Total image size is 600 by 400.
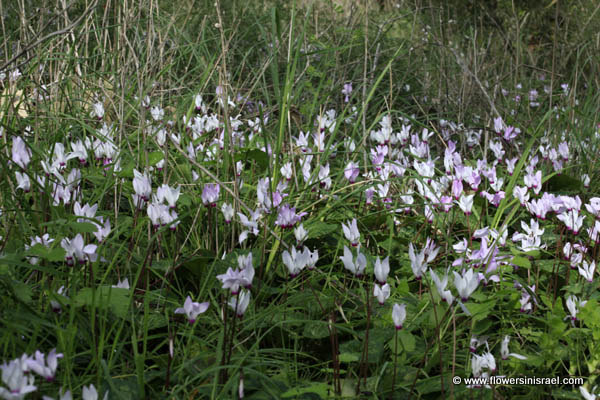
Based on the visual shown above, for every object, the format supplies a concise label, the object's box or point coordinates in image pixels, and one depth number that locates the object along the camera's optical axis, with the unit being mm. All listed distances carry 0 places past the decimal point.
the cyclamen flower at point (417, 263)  1451
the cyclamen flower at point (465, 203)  1641
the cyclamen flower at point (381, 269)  1441
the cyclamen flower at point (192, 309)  1402
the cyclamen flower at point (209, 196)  1561
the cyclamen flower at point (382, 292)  1456
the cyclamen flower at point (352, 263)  1434
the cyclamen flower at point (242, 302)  1410
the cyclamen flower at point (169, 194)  1532
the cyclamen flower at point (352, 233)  1534
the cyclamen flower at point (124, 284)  1461
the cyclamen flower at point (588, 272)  1550
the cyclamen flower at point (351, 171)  1728
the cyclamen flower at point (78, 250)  1432
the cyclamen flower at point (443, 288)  1418
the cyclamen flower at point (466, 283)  1425
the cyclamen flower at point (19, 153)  1543
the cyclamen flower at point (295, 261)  1467
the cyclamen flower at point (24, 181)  1561
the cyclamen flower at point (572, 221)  1635
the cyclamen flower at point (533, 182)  1761
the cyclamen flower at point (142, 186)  1536
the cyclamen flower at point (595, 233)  1620
